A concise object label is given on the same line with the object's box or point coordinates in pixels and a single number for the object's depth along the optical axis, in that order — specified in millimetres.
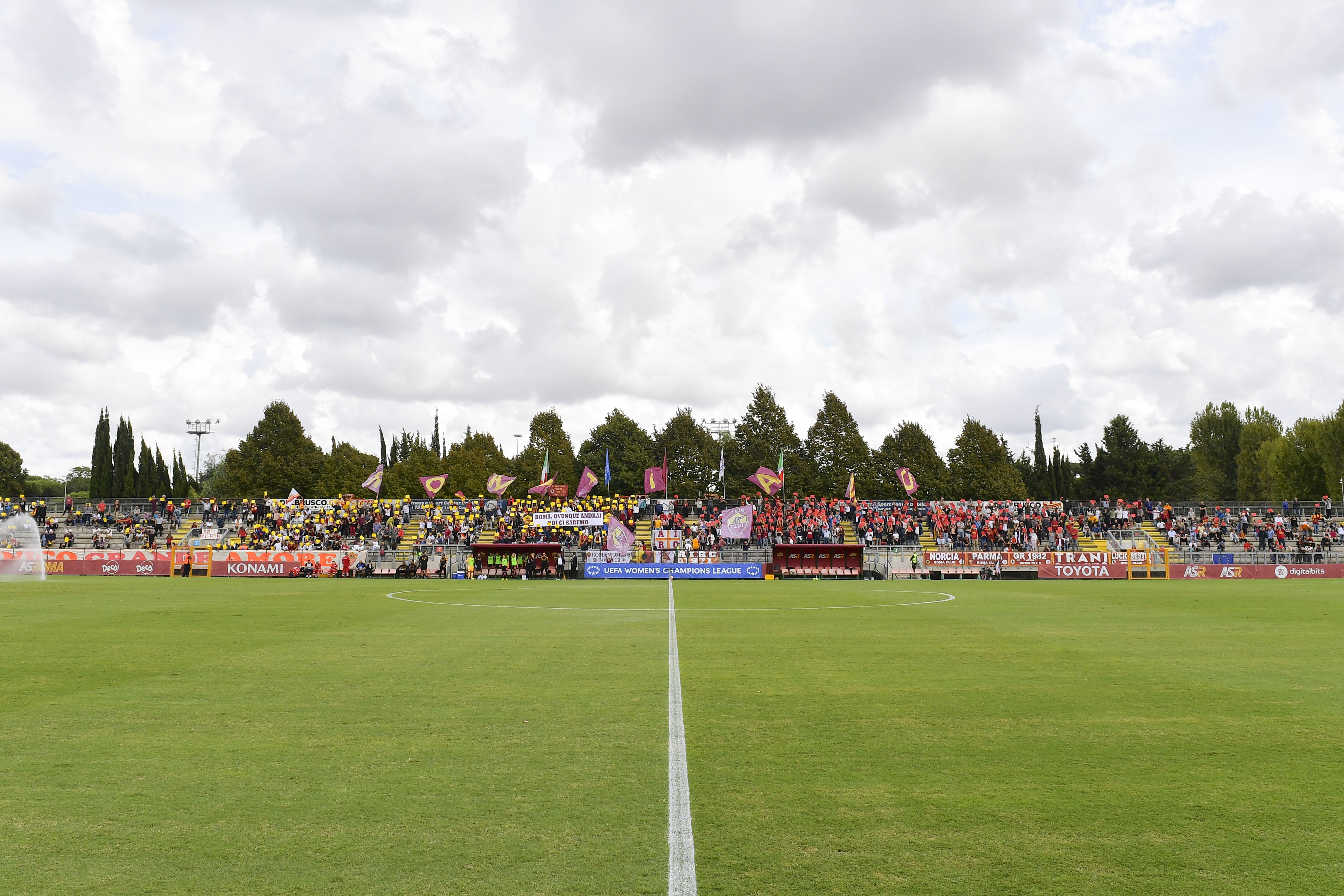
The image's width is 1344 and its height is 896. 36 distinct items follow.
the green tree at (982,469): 86062
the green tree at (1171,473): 103938
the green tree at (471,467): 99250
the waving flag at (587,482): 62688
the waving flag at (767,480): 61188
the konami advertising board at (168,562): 48469
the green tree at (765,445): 87625
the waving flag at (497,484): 63844
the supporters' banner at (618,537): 52781
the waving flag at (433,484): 63594
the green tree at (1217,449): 104188
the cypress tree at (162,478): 108125
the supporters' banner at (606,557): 51781
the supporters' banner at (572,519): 59344
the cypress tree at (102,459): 98938
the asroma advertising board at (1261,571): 47219
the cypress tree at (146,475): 103688
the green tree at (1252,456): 95750
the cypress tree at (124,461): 100438
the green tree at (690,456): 89750
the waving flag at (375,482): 62781
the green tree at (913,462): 87250
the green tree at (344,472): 98875
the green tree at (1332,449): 82562
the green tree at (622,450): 91375
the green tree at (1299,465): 86312
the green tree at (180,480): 119938
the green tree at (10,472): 108562
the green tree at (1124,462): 102438
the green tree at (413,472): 101000
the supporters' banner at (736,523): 54094
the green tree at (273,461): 91250
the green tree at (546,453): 96000
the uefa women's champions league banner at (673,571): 49844
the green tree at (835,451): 85688
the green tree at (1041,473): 106312
